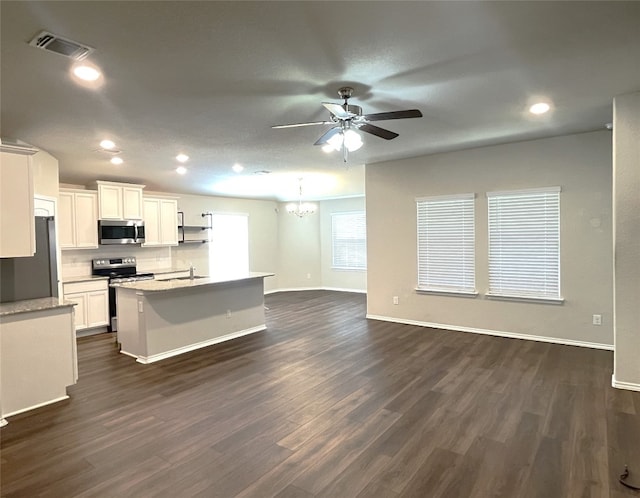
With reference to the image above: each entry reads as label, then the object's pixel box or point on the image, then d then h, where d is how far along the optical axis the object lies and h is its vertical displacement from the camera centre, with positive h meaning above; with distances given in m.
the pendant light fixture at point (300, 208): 10.08 +0.88
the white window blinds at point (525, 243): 4.92 -0.11
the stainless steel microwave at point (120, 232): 6.30 +0.22
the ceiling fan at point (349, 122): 2.88 +0.97
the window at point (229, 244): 8.94 -0.05
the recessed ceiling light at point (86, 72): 2.54 +1.23
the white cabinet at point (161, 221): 7.08 +0.44
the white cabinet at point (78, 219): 5.88 +0.43
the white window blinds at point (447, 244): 5.57 -0.10
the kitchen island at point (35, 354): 3.16 -0.98
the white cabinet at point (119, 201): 6.32 +0.77
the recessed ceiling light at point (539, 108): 3.57 +1.27
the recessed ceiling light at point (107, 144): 4.38 +1.22
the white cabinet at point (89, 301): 5.72 -0.90
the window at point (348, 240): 9.62 -0.03
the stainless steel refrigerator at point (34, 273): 3.61 -0.28
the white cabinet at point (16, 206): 3.16 +0.35
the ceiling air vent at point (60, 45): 2.15 +1.22
